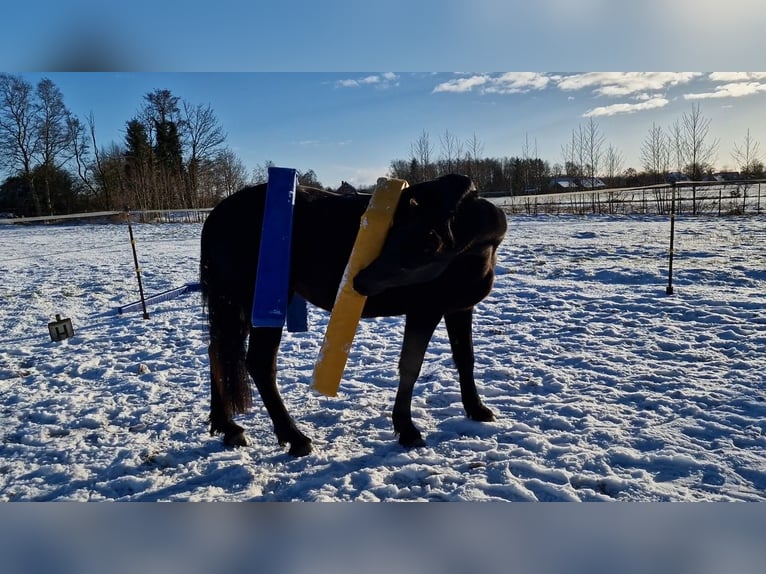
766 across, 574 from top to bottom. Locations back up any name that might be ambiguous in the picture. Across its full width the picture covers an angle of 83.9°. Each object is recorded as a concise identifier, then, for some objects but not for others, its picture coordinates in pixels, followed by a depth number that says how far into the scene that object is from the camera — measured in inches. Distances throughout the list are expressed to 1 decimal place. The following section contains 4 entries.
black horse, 81.2
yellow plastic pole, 79.6
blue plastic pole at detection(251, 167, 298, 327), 84.4
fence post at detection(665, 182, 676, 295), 221.8
